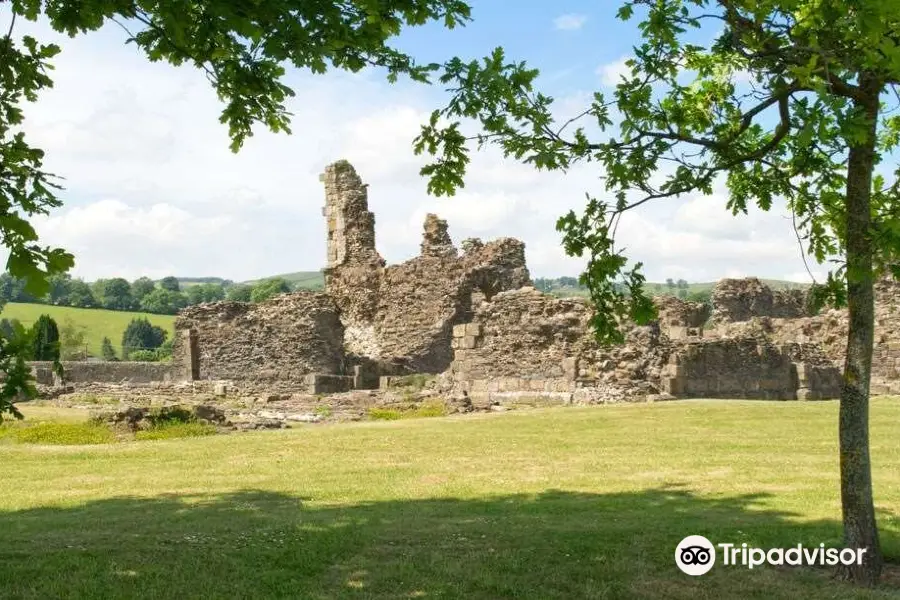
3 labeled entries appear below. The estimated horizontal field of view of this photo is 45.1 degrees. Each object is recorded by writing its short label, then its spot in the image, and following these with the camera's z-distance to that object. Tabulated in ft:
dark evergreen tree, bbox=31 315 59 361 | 148.85
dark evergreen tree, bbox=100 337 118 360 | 253.03
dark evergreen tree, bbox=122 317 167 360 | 289.74
